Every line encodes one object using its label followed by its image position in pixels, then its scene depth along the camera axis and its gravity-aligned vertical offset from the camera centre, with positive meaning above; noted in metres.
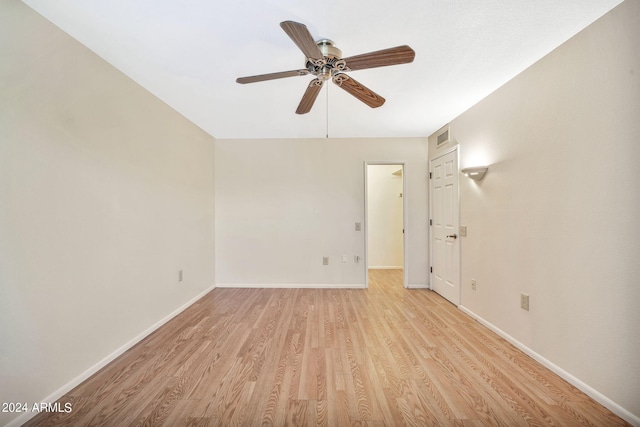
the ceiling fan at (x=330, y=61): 1.38 +0.95
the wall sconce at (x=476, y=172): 2.60 +0.44
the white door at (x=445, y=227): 3.22 -0.18
